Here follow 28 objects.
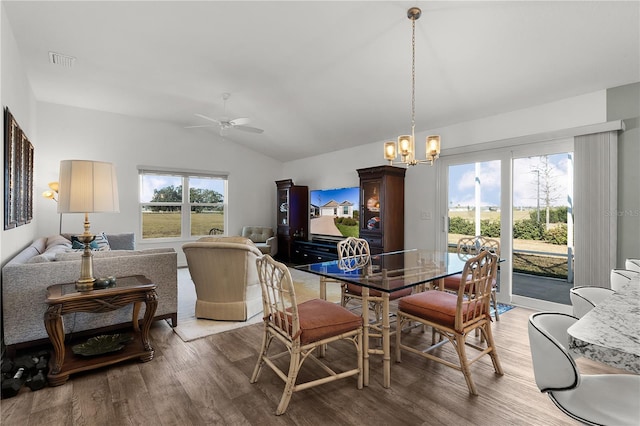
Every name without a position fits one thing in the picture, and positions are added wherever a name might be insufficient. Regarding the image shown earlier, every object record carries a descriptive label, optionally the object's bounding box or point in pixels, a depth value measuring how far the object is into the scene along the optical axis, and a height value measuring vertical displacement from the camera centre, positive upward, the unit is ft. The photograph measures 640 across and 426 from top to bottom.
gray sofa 7.72 -1.95
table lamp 7.27 +0.48
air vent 11.53 +5.90
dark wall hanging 8.55 +1.21
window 20.11 +0.66
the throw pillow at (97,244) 13.03 -1.40
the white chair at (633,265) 7.11 -1.24
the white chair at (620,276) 6.25 -1.33
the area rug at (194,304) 9.86 -3.78
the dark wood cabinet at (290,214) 22.43 -0.10
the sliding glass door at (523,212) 11.87 +0.04
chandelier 8.49 +1.90
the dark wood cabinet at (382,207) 15.75 +0.30
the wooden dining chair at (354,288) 8.82 -2.25
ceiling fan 14.05 +4.14
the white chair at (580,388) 3.09 -1.93
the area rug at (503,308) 11.89 -3.83
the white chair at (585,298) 5.27 -1.49
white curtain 10.19 +0.24
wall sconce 14.96 +1.00
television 18.93 +0.04
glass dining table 6.84 -1.53
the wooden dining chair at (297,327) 6.03 -2.40
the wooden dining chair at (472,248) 10.39 -1.36
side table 6.88 -2.33
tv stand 19.25 -2.57
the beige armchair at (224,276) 10.25 -2.19
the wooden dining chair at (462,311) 6.59 -2.28
